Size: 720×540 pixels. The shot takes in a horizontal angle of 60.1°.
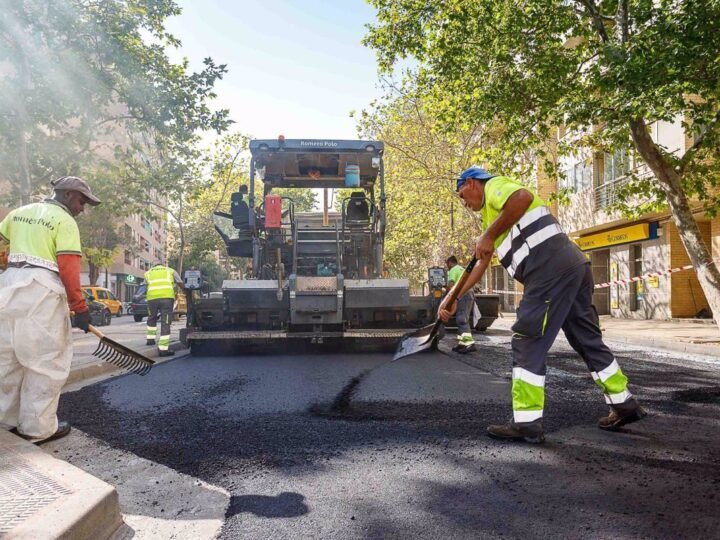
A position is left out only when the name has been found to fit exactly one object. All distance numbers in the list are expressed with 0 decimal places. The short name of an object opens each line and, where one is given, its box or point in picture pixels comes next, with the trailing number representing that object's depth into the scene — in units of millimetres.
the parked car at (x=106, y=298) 24750
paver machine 8875
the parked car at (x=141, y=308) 24494
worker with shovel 3701
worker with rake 3908
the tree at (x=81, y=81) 13367
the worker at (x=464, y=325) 9375
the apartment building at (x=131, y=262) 46044
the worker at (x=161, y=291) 10180
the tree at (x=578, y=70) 8719
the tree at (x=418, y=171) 22359
